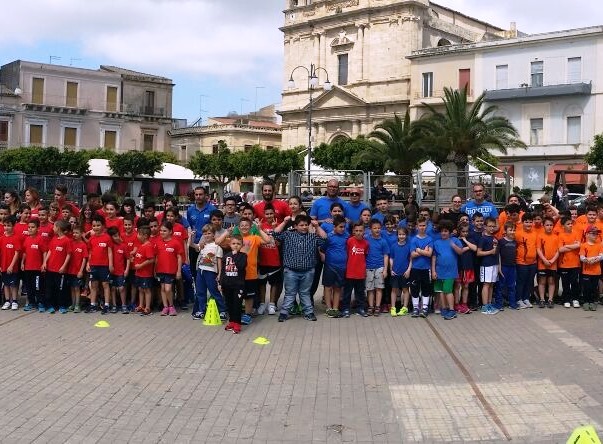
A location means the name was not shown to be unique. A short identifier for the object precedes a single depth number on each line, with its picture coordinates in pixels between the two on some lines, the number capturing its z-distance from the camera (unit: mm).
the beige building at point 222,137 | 71688
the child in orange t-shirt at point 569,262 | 10414
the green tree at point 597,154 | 36688
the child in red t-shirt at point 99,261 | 9984
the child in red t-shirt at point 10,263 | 10219
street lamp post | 31266
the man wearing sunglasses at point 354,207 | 10720
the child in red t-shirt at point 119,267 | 10023
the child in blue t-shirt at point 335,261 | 9898
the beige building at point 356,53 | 53906
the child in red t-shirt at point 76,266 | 10039
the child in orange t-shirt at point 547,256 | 10383
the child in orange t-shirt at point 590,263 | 10273
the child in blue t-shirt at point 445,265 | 9852
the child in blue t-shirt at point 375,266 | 10016
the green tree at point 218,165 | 54697
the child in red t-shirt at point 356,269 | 9883
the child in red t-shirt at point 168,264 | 9898
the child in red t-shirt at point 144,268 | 9938
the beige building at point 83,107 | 56188
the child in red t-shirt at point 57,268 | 9977
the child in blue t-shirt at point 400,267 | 9992
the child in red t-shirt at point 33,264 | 10102
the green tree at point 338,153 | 43906
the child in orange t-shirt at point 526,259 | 10344
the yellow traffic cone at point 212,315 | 9297
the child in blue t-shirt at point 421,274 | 9891
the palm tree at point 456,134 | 27766
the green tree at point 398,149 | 30438
